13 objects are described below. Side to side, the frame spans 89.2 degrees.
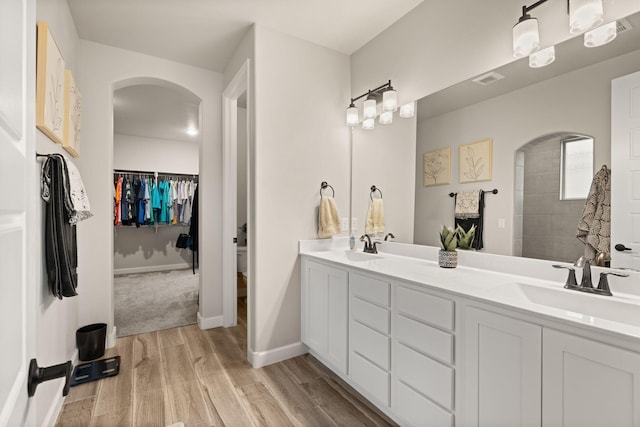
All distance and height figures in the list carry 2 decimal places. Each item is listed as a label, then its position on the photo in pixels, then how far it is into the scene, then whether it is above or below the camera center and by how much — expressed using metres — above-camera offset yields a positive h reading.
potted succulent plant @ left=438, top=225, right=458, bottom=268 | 1.97 -0.24
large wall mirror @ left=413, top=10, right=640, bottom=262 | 1.44 +0.43
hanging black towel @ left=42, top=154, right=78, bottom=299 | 1.72 -0.10
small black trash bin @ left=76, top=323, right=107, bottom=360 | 2.58 -1.07
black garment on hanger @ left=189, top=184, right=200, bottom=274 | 5.11 -0.29
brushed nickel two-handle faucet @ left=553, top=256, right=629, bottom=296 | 1.34 -0.29
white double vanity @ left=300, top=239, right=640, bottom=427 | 1.03 -0.54
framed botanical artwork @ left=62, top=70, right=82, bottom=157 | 2.11 +0.66
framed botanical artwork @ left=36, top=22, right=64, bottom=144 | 1.63 +0.66
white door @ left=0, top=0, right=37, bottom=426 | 0.47 +0.01
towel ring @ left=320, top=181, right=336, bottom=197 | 2.78 +0.22
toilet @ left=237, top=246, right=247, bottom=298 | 4.29 -0.88
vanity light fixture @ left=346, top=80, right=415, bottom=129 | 2.44 +0.83
